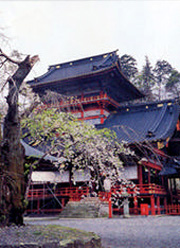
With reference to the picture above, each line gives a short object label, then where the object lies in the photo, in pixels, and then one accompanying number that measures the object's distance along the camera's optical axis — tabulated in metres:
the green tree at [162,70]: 50.38
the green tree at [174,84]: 44.72
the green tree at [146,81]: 44.47
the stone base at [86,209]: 15.73
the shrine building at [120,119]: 17.08
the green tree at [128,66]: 46.56
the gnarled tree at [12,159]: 6.23
